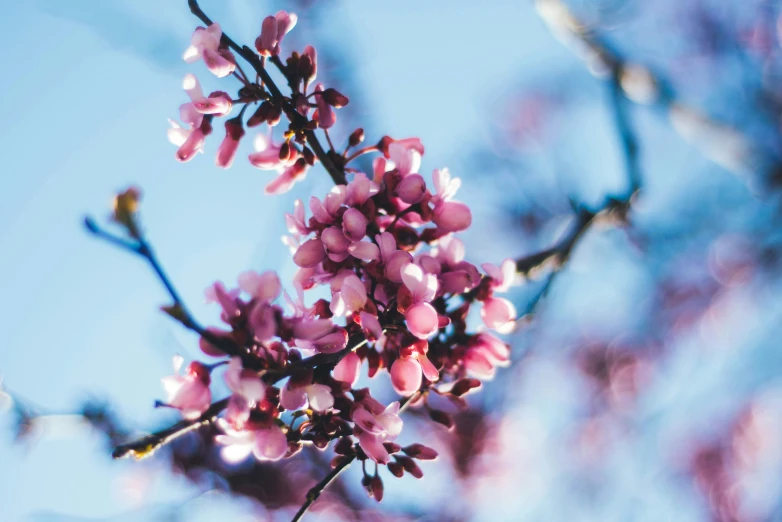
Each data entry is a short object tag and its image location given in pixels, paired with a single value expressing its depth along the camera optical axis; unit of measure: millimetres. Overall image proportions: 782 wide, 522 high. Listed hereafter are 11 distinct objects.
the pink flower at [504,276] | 463
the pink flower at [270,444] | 423
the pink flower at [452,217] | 451
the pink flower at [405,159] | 448
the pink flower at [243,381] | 413
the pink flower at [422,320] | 431
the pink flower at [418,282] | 432
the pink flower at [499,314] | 460
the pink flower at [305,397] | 424
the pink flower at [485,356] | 454
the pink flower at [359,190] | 440
